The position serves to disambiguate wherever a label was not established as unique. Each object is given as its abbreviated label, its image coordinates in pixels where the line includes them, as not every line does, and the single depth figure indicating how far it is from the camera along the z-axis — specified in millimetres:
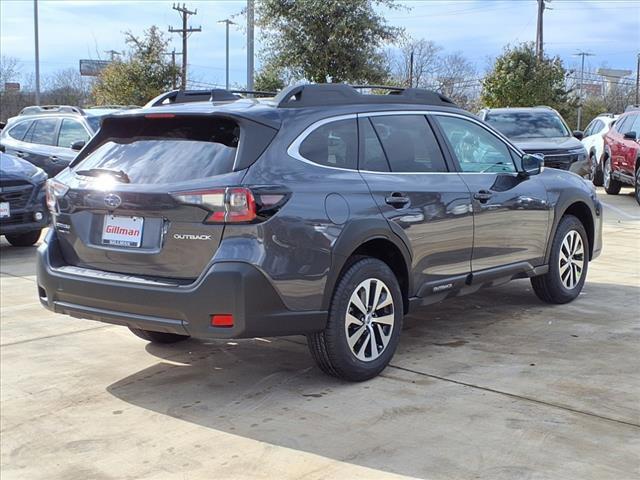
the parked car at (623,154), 13688
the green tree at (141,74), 29203
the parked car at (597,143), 16656
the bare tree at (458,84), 53719
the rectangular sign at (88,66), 45112
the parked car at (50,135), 13359
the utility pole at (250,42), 15703
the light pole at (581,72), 69625
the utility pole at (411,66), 48388
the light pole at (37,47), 36156
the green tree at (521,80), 27766
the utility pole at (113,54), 32956
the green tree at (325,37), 18500
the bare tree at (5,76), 54875
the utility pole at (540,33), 32834
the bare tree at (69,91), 52906
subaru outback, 3982
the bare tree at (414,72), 51094
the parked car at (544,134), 13055
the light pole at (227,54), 61938
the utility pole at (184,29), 46406
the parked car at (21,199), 9234
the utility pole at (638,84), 65381
